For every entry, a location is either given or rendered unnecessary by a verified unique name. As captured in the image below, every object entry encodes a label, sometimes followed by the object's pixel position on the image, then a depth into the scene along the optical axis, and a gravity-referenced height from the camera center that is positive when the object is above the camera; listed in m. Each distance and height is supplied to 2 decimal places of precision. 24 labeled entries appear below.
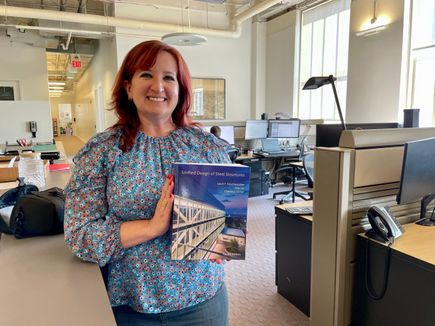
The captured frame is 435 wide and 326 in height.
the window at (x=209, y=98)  6.96 +0.53
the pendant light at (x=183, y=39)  4.23 +1.11
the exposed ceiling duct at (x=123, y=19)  5.19 +1.77
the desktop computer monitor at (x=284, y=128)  5.38 -0.09
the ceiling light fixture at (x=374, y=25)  4.67 +1.40
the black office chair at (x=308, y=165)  4.17 -0.53
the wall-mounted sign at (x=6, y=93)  6.99 +0.64
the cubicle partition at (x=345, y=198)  1.64 -0.39
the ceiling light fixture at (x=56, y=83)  16.25 +1.98
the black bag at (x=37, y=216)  1.27 -0.36
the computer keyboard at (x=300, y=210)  2.16 -0.58
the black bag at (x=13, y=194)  1.48 -0.32
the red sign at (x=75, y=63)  9.30 +1.72
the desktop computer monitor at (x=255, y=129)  5.25 -0.10
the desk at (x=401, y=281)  1.44 -0.74
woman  0.90 -0.23
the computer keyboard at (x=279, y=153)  5.28 -0.49
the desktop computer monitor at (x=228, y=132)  5.12 -0.14
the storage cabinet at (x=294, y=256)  2.17 -0.93
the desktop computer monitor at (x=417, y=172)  1.61 -0.25
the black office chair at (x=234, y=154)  4.64 -0.44
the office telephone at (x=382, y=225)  1.60 -0.50
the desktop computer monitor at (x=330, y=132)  3.09 -0.09
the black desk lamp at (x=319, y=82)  2.67 +0.33
